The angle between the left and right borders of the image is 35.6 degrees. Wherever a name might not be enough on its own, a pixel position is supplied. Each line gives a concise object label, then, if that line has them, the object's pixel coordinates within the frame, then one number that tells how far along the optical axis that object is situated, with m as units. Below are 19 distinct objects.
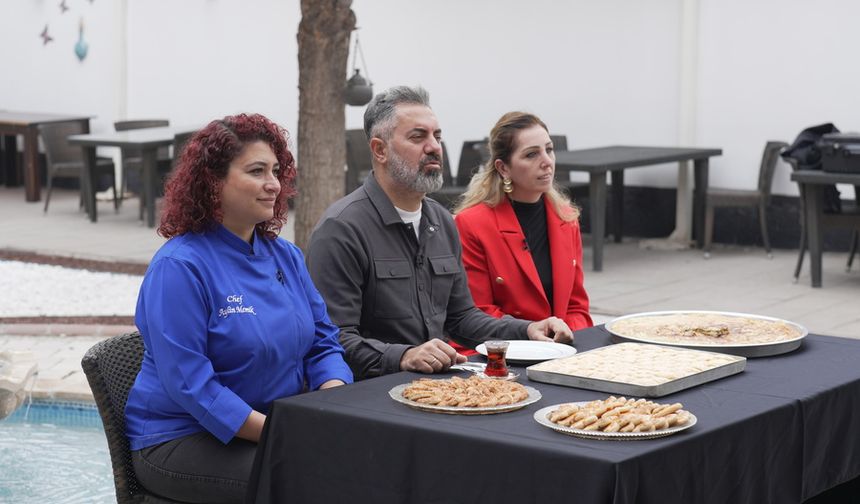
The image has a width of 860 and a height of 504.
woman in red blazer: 4.67
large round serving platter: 3.60
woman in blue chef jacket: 3.28
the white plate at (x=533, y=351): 3.56
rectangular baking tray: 3.10
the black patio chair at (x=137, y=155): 13.42
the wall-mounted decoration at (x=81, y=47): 15.77
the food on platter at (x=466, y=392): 2.99
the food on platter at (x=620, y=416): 2.78
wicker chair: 3.39
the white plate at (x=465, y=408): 2.95
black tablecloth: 2.70
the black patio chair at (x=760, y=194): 10.62
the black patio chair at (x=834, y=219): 9.16
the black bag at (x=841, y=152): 8.94
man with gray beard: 3.93
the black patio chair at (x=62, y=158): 13.74
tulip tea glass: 3.31
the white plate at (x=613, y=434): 2.75
